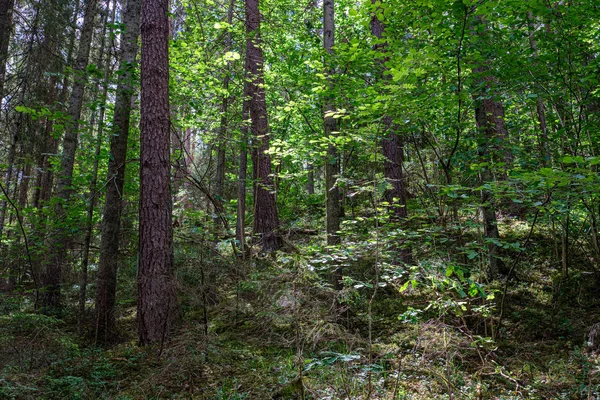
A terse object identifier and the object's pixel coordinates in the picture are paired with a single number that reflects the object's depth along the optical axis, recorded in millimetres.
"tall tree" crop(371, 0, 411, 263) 7840
